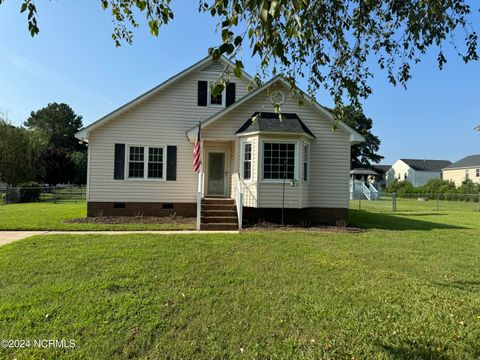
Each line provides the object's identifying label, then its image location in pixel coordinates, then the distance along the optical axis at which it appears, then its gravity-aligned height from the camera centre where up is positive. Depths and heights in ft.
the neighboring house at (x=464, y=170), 161.27 +12.64
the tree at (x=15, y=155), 90.74 +8.54
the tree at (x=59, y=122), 232.53 +49.12
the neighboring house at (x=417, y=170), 206.49 +15.26
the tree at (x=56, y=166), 136.94 +8.68
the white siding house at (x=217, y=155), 37.55 +4.37
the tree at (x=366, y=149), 192.75 +27.29
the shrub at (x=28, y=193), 76.28 -2.06
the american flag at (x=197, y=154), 36.52 +3.91
